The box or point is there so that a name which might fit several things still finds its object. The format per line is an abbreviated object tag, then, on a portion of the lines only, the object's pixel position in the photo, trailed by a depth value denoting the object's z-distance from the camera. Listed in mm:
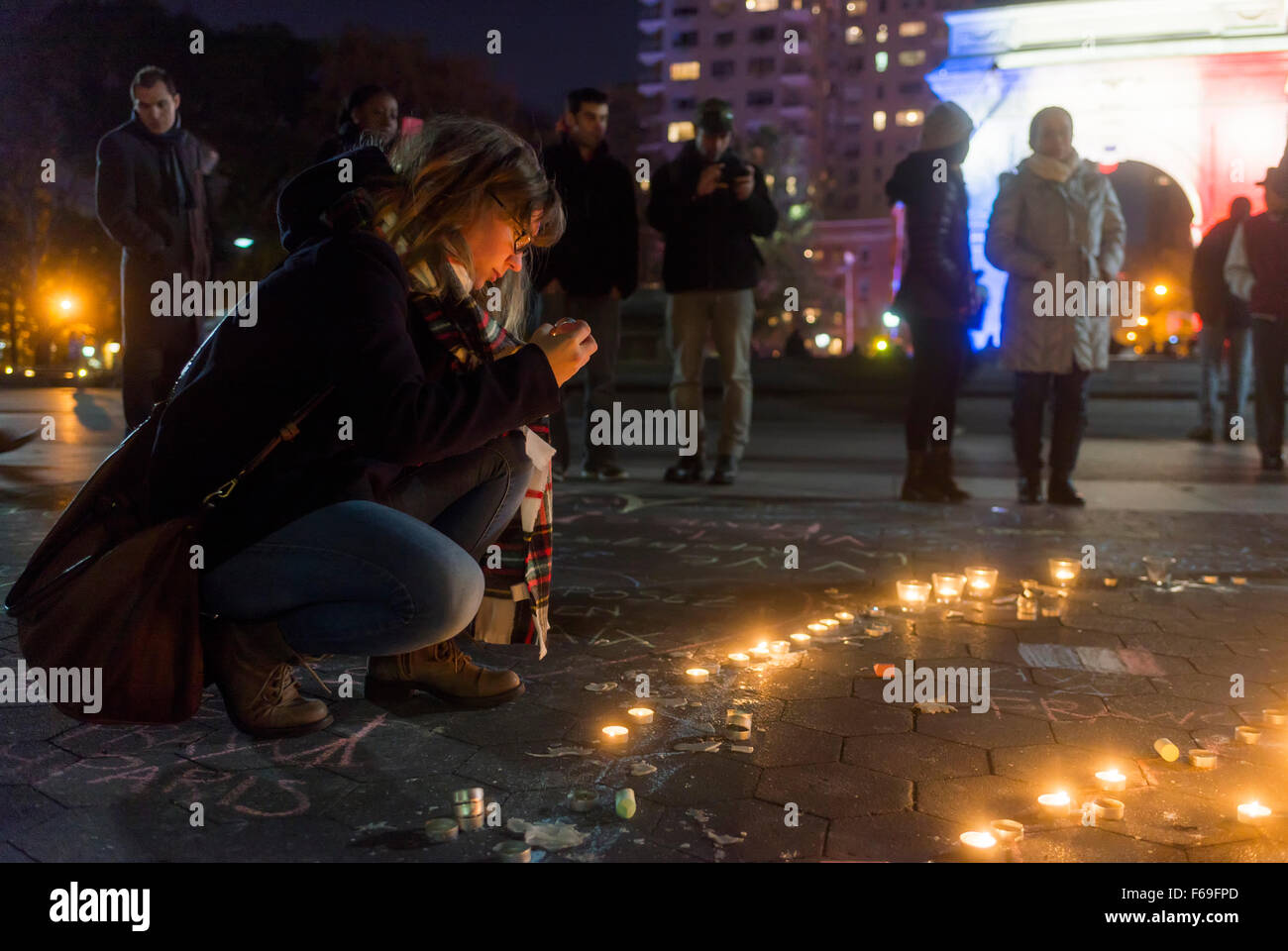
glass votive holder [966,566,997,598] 4414
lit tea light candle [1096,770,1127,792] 2512
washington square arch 24234
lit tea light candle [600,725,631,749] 2781
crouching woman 2434
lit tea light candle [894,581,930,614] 4305
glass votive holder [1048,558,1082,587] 4566
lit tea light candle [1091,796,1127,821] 2330
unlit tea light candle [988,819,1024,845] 2207
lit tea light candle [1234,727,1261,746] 2807
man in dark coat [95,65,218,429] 6102
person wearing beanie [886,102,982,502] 6742
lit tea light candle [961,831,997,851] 2156
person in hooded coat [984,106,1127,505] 6609
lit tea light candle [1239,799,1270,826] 2327
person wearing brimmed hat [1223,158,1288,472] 8086
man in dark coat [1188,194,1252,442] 9961
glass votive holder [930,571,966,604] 4410
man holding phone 7293
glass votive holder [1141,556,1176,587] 4754
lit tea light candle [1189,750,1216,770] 2631
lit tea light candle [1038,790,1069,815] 2352
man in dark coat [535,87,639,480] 7348
